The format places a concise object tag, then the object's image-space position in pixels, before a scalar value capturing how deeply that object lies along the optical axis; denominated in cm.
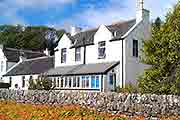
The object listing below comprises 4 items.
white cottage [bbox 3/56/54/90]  5734
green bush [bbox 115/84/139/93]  3190
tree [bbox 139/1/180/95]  2344
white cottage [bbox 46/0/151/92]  4169
